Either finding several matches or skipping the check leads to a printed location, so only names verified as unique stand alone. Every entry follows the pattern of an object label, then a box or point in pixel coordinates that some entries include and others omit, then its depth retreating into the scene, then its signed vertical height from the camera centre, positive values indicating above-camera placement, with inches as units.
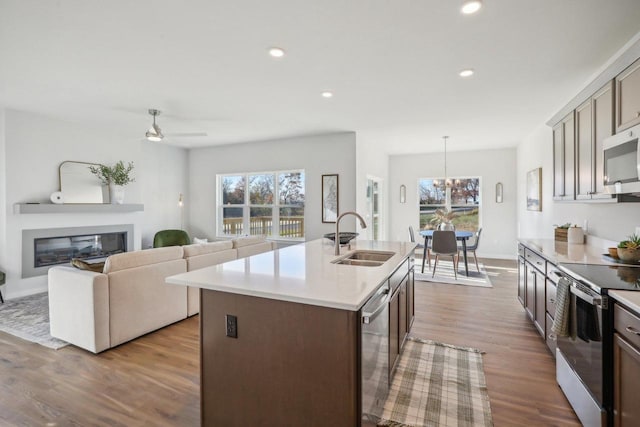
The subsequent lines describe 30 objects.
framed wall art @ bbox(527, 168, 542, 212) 203.5 +11.9
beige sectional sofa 109.7 -32.6
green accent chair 246.2 -21.8
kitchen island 59.0 -26.9
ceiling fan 163.9 +39.6
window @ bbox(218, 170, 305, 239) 251.1 +4.9
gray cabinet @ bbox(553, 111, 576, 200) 126.9 +20.5
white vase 217.8 +11.5
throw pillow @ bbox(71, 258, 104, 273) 117.6 -20.2
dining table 221.5 -19.9
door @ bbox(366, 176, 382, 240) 263.3 +1.5
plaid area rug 79.0 -51.3
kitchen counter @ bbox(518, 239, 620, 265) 96.5 -15.7
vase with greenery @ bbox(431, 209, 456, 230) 260.7 -10.6
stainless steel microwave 79.6 +12.0
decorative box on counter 142.8 -12.2
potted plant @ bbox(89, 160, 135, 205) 214.7 +21.8
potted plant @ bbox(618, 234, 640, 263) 89.2 -12.4
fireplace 181.2 -21.2
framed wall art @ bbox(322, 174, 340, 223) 227.5 +8.0
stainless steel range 65.0 -29.7
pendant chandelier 310.5 +28.3
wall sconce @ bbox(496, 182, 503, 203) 292.0 +14.3
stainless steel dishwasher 61.8 -31.4
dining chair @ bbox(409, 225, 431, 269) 247.0 -27.3
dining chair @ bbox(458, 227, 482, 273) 228.2 -27.2
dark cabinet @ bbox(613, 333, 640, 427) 55.6 -32.1
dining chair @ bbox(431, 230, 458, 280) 209.5 -22.2
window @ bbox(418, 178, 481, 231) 304.7 +8.2
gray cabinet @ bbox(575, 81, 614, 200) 98.9 +23.0
